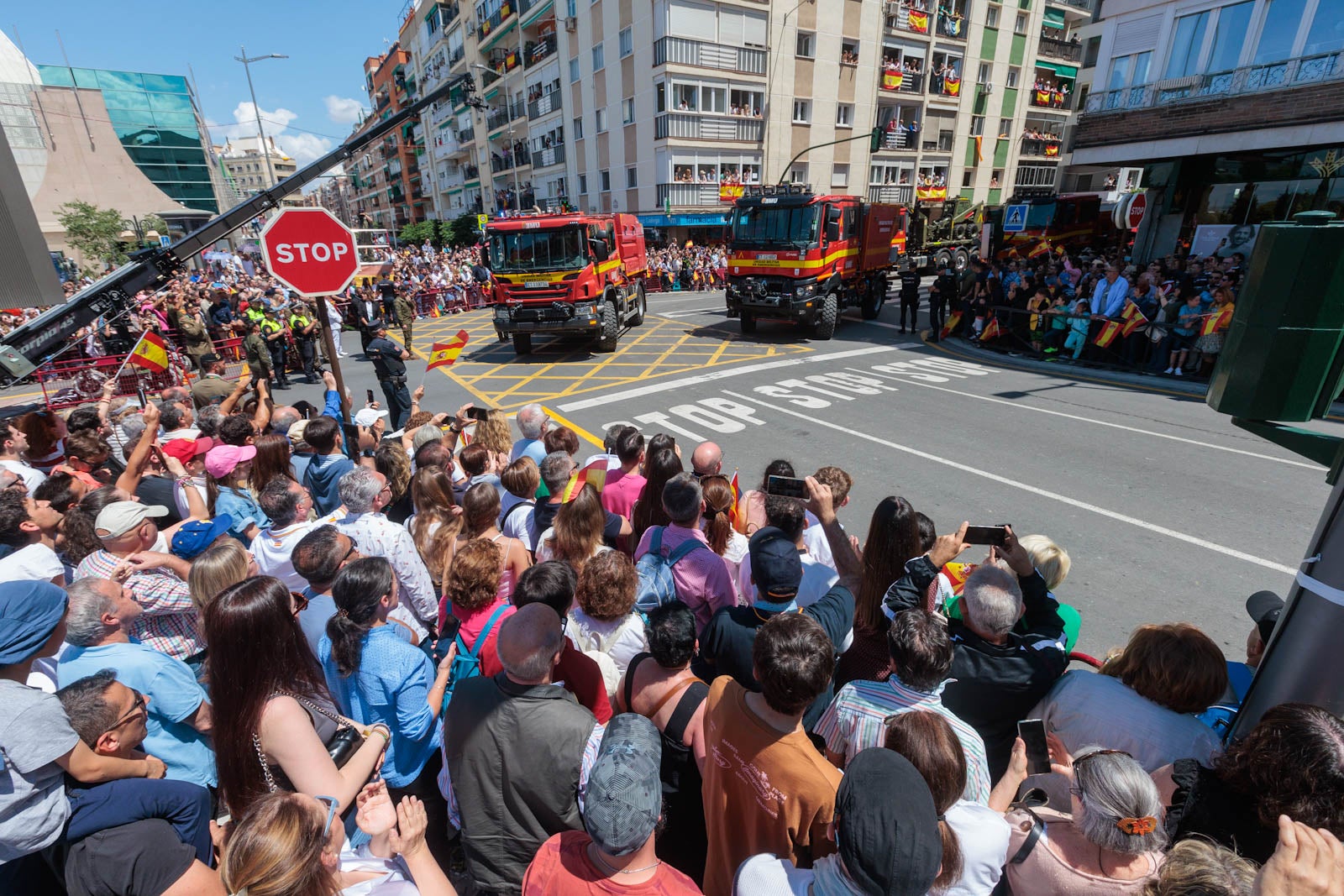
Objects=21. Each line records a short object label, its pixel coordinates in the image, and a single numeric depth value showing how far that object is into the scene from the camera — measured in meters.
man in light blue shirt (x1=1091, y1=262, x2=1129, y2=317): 11.54
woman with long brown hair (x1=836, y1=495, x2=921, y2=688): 2.88
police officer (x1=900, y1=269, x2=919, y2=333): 15.46
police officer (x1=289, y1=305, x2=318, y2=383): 12.51
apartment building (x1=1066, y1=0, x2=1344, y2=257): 13.02
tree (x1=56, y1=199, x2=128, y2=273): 30.58
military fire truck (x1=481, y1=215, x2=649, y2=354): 13.35
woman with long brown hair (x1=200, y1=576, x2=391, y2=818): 1.93
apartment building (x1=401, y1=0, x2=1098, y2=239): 28.50
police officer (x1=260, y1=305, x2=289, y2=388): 12.26
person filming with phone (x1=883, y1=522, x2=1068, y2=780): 2.36
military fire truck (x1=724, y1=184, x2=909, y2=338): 14.30
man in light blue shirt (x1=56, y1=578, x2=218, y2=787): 2.24
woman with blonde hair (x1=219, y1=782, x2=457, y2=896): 1.30
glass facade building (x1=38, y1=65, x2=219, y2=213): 48.84
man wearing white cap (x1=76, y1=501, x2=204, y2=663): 2.84
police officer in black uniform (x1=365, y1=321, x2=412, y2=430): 8.23
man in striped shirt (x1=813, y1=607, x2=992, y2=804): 2.01
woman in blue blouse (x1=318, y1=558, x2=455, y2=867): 2.41
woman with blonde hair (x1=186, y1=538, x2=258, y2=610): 2.70
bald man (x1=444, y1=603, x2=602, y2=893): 2.01
